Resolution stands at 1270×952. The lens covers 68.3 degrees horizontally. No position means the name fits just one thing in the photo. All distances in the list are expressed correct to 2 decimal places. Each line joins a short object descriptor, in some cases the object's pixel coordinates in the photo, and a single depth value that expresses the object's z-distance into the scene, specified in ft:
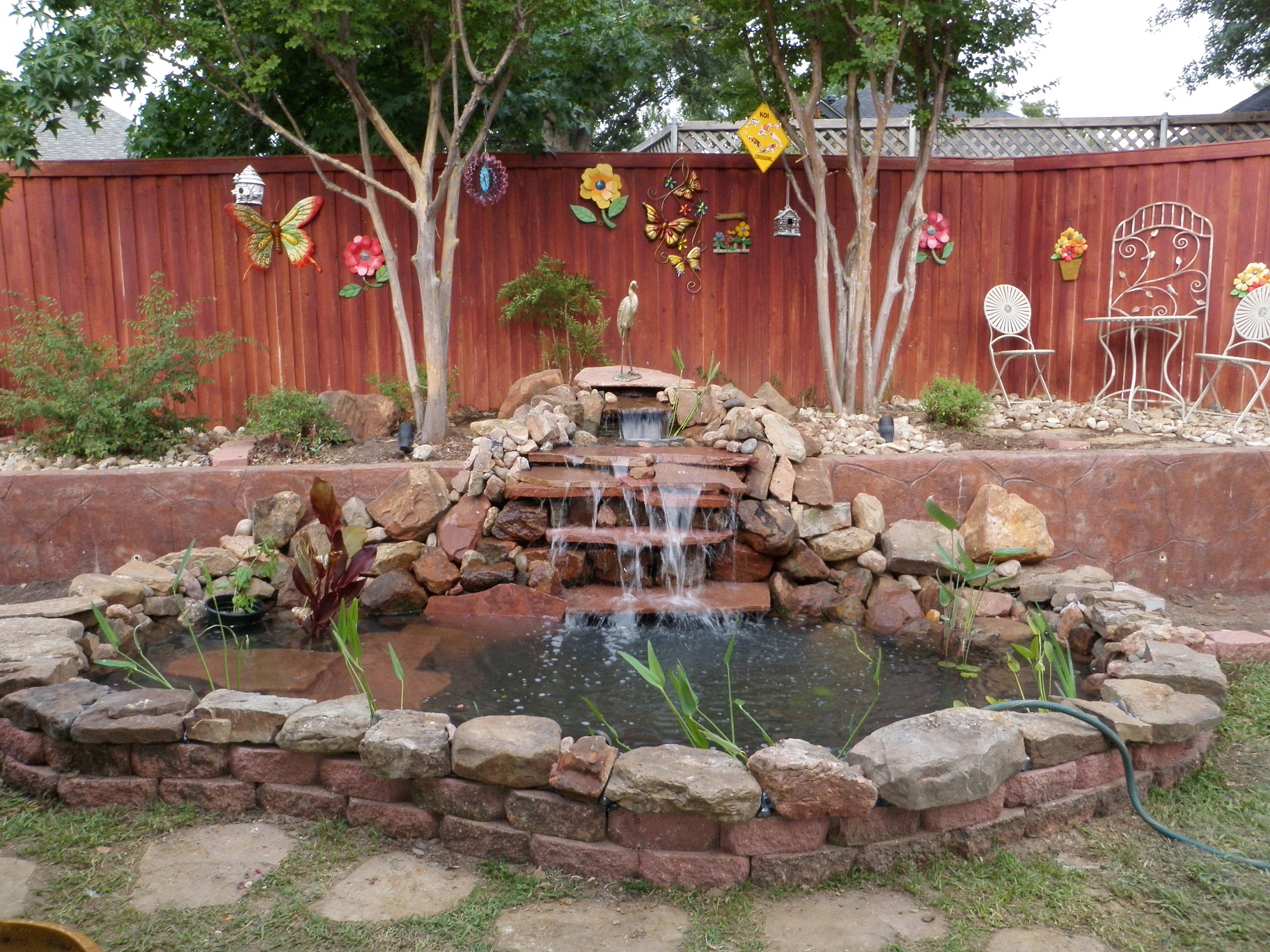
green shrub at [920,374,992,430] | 19.16
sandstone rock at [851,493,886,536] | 15.81
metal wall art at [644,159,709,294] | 23.03
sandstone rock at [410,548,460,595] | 15.29
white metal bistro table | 21.68
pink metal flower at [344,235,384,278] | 22.40
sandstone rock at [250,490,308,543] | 15.53
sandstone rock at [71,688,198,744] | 8.39
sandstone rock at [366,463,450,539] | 15.74
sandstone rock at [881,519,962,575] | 15.16
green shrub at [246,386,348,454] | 18.26
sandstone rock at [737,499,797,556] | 15.47
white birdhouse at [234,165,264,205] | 20.56
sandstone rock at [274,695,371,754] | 8.21
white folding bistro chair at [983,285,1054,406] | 23.34
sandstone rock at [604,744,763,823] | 7.27
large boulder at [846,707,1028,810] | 7.43
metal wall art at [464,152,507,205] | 22.30
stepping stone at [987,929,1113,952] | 6.49
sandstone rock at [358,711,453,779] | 7.93
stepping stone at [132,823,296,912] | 7.04
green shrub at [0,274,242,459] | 17.52
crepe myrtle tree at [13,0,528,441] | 17.48
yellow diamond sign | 21.91
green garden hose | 7.78
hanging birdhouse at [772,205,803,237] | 22.91
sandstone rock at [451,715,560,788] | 7.71
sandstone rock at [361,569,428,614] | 14.99
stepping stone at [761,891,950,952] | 6.58
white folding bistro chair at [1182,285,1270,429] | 19.94
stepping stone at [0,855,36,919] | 6.82
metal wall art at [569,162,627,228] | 22.91
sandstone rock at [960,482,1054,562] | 15.19
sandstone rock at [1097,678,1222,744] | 8.52
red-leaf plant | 13.46
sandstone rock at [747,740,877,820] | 7.29
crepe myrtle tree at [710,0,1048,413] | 19.10
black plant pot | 14.10
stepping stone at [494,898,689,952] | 6.58
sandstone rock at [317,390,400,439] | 19.39
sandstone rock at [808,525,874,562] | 15.48
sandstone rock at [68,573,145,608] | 13.60
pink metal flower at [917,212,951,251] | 23.63
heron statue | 19.80
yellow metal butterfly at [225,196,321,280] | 22.20
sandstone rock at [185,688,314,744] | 8.43
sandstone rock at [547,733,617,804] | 7.52
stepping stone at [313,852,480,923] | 6.93
